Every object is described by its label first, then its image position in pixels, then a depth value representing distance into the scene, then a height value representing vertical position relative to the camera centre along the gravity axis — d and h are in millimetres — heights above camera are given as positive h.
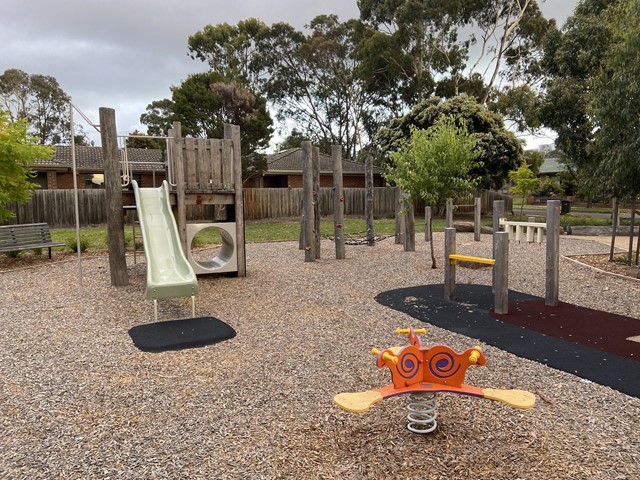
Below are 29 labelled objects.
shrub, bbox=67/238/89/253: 12770 -1015
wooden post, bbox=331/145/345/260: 12062 +21
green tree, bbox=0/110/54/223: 11453 +1323
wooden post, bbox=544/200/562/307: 7016 -799
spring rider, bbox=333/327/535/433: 3121 -1173
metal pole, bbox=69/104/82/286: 8019 +706
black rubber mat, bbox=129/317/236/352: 5387 -1565
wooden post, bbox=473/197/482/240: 16312 -618
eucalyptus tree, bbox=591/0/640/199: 8883 +1794
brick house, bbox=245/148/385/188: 31078 +2149
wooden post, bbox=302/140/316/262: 11492 +176
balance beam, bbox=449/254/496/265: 6981 -858
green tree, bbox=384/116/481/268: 9367 +794
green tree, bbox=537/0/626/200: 16547 +4979
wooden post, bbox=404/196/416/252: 13172 -844
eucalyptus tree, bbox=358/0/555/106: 32469 +11578
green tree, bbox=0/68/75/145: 42031 +10219
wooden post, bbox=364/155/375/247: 13969 +134
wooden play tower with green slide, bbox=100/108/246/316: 7832 +152
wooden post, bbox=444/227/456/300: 7578 -1154
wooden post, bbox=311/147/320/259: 11938 -76
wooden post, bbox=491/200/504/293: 7934 -174
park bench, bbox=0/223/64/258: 11586 -739
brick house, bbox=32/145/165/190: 25219 +2019
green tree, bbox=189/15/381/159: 37031 +11980
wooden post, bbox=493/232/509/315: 6621 -1015
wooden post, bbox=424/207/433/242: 12621 -597
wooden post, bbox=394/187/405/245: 14063 -604
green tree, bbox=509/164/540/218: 25578 +1348
